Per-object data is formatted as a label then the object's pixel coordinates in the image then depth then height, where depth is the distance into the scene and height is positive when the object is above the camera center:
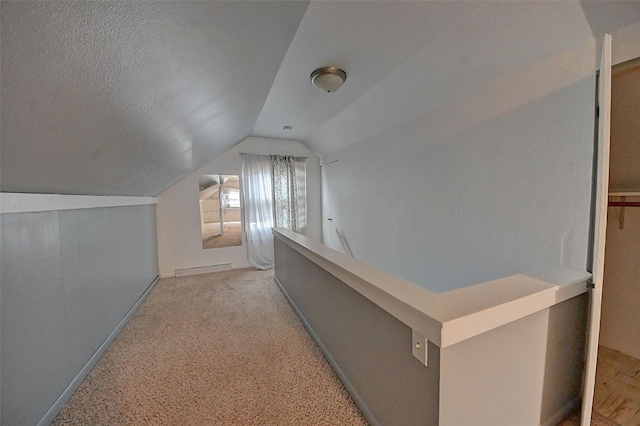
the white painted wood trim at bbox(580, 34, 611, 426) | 0.93 -0.11
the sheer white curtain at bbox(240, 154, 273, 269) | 3.77 -0.08
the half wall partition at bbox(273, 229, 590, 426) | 0.74 -0.61
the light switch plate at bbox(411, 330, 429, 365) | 0.76 -0.52
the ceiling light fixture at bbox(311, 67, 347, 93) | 1.74 +0.99
